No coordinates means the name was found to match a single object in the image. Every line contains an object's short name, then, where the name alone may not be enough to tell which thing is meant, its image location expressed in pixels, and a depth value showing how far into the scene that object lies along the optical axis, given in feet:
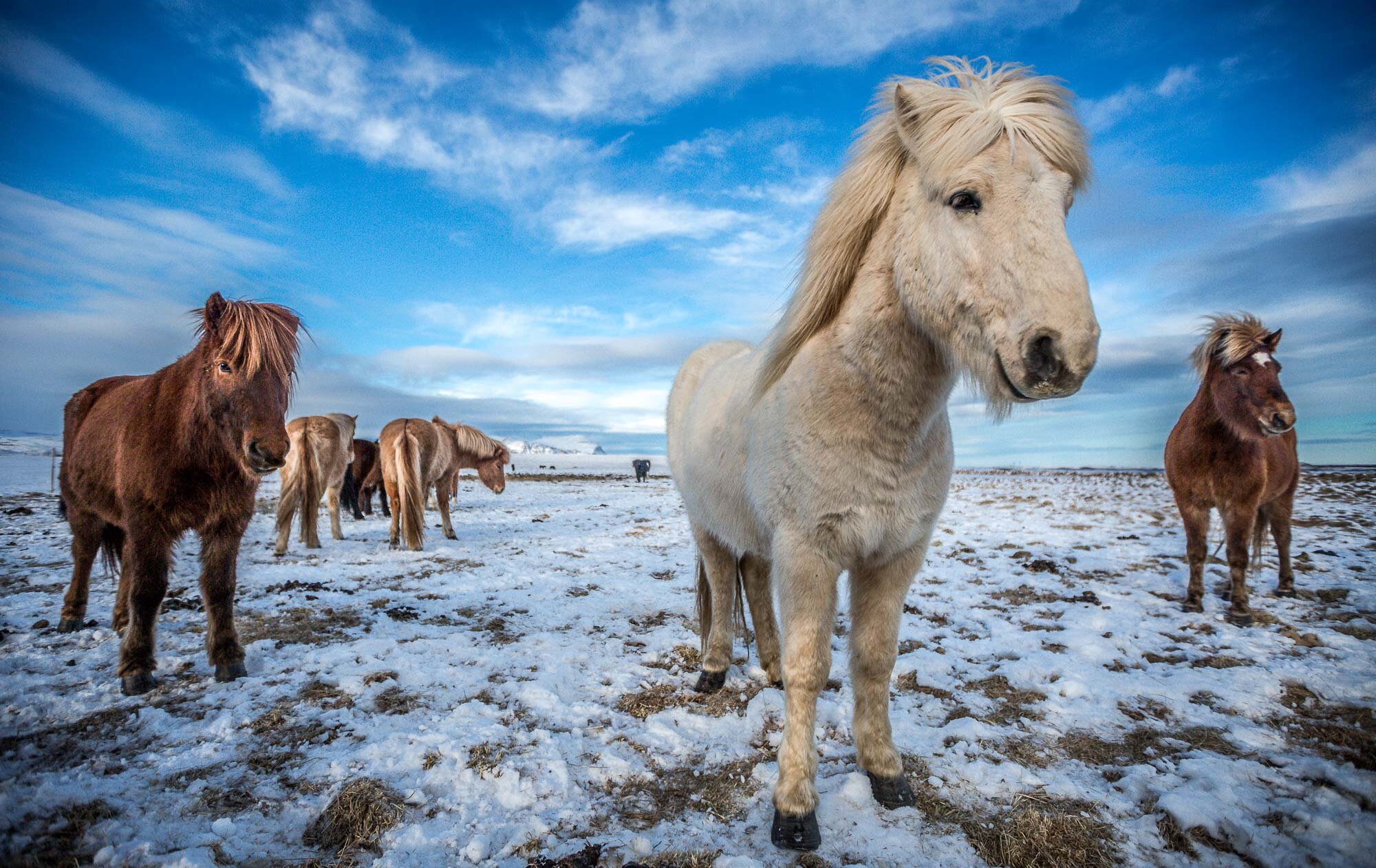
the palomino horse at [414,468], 26.55
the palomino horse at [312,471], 24.94
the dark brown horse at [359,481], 41.98
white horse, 5.14
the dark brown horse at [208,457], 10.12
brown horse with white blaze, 15.58
